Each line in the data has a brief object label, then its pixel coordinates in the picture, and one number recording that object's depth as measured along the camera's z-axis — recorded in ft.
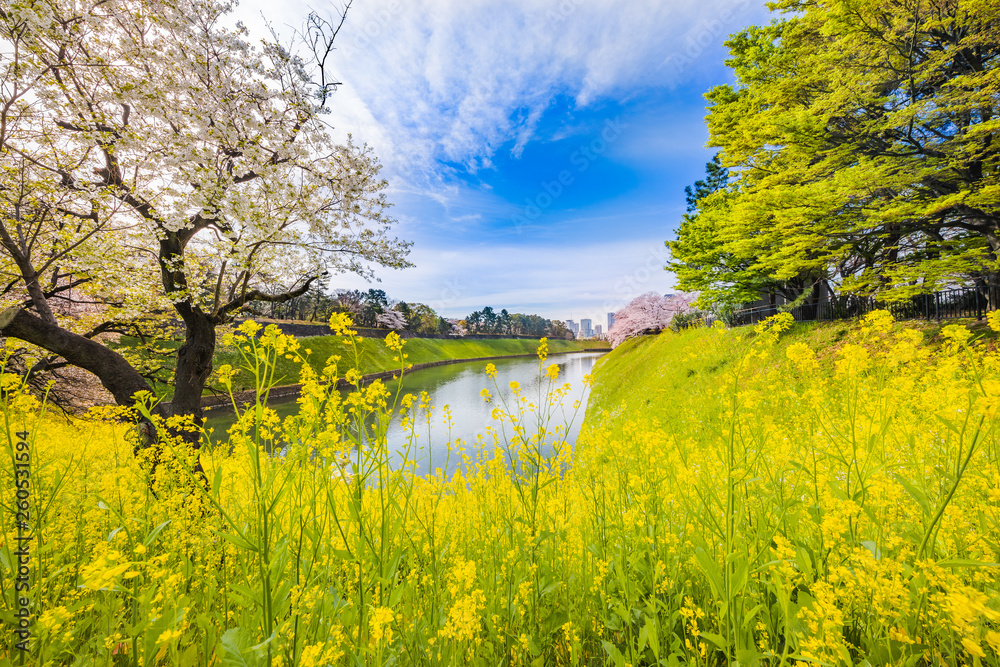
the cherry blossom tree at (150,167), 14.08
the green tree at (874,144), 26.17
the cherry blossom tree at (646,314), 106.63
